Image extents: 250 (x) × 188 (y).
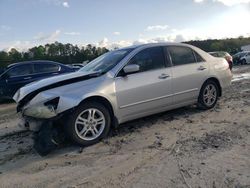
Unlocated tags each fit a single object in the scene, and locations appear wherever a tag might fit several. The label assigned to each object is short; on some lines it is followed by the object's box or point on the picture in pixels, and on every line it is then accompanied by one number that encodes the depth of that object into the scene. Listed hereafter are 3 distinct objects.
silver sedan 3.18
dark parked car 7.38
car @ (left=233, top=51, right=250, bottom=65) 21.09
